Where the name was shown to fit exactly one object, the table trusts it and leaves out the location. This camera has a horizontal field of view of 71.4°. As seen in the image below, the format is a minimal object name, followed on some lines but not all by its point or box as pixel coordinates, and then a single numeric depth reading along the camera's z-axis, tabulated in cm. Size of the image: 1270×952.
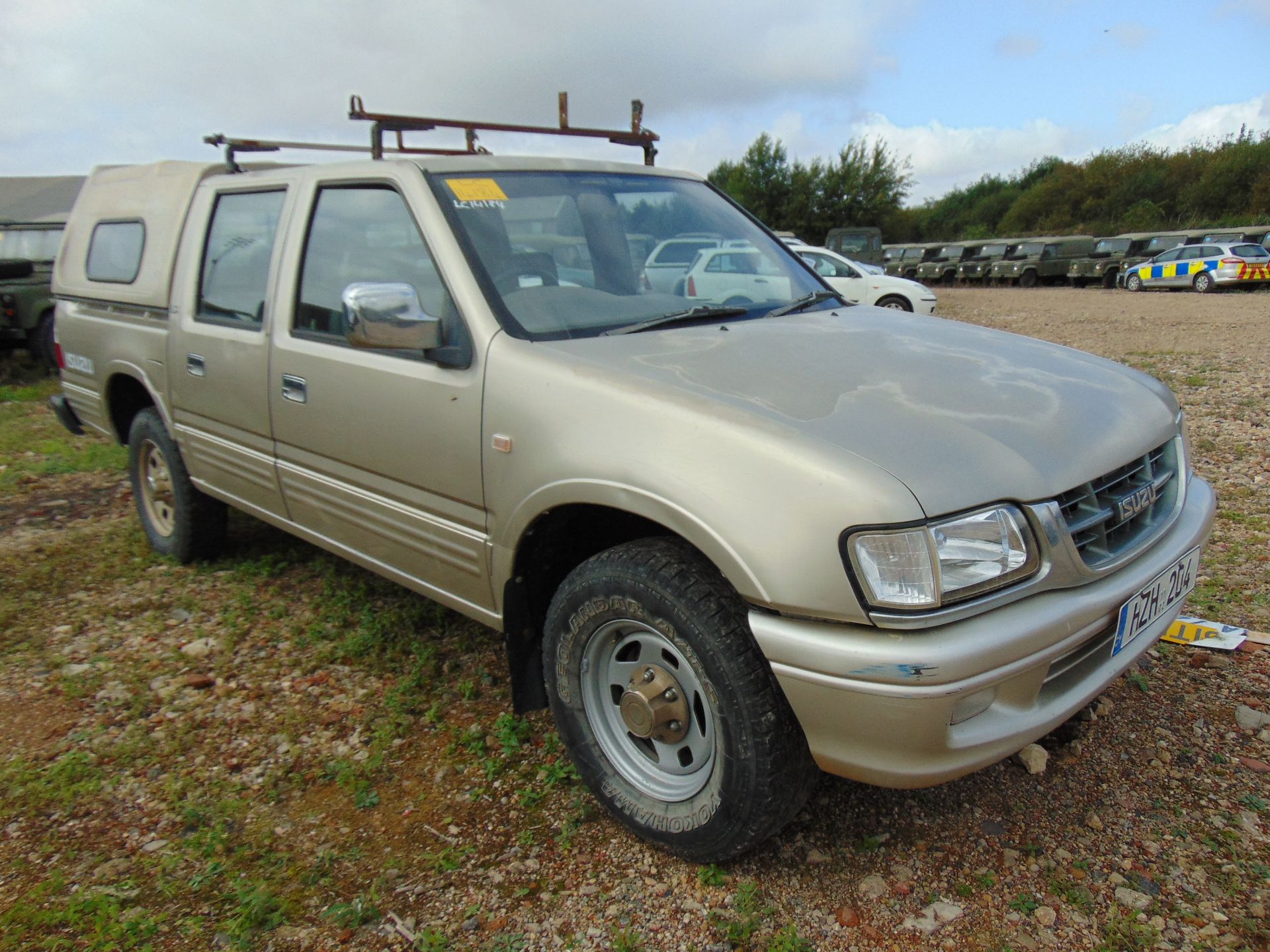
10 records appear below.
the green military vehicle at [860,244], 2656
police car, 2172
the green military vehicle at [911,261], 3250
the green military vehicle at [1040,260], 2814
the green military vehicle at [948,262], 3136
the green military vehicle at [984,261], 3014
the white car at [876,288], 1346
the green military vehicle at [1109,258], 2659
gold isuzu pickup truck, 179
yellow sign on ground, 309
